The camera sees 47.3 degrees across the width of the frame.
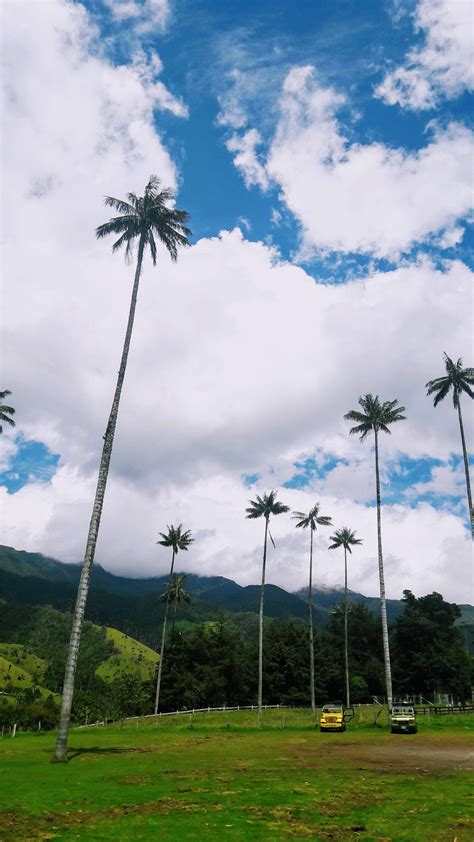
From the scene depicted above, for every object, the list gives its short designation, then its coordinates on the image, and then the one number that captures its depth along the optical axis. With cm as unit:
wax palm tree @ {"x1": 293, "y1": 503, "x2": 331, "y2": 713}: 7281
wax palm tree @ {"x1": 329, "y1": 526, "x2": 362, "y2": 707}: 7675
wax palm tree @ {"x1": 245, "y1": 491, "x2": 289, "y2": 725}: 6644
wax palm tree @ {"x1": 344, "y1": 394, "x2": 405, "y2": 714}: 5603
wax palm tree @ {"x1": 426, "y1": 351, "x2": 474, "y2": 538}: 5405
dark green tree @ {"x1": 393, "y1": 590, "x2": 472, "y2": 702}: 9050
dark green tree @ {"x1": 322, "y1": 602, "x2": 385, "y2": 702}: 9631
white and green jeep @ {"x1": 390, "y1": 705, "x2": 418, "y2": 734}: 4012
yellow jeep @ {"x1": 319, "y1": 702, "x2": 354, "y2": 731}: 4379
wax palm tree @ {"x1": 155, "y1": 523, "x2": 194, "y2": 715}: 7700
